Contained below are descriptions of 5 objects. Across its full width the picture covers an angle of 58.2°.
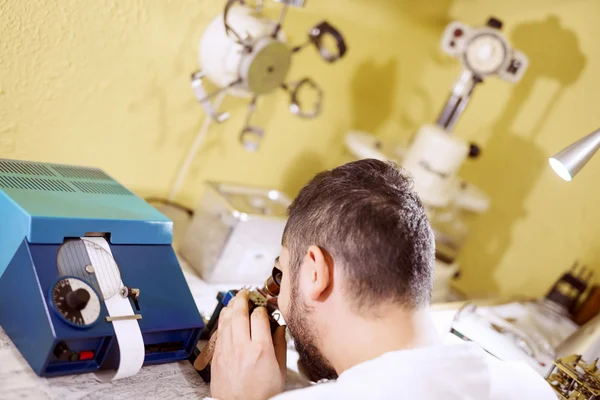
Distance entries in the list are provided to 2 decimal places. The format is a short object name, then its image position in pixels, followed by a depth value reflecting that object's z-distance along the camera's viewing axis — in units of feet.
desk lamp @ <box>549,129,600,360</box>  3.60
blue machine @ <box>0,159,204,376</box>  2.79
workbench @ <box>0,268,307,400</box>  2.72
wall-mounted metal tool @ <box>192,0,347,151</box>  4.49
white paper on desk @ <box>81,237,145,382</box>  2.94
